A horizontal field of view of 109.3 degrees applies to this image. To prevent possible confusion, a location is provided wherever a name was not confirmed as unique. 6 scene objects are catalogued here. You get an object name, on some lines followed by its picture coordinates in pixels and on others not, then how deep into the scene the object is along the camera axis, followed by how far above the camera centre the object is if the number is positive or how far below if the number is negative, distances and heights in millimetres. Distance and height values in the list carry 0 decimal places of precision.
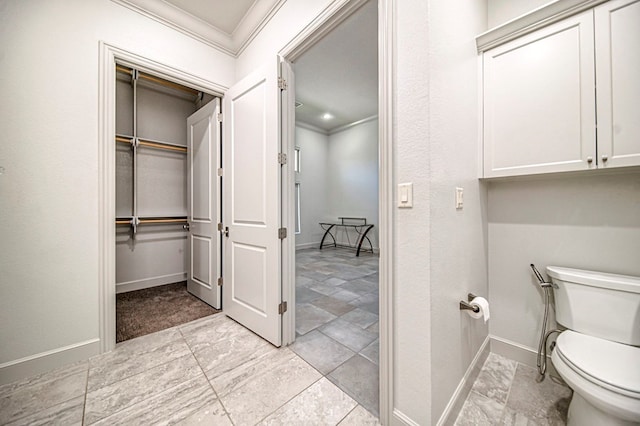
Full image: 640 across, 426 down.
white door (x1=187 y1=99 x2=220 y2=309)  2424 +132
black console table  5383 -385
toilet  897 -673
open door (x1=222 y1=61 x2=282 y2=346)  1781 +94
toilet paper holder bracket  1216 -515
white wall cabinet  1144 +665
